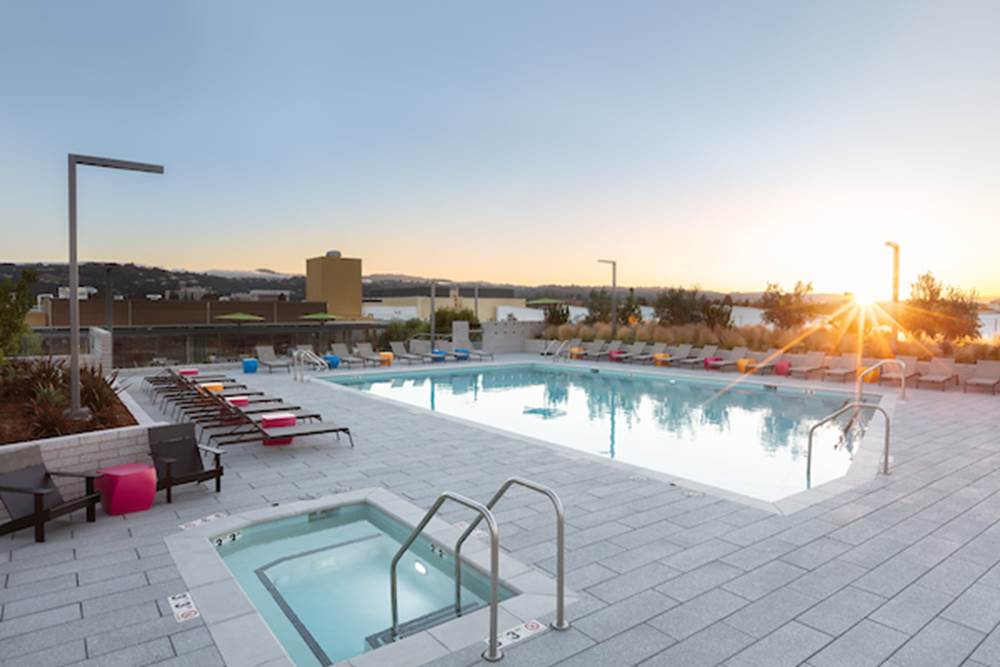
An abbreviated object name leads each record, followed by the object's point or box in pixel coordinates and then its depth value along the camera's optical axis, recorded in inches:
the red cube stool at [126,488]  207.9
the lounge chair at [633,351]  761.7
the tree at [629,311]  1028.5
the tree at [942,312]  741.3
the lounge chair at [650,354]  755.7
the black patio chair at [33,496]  181.5
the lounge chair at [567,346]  852.6
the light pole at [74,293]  264.1
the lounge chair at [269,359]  663.1
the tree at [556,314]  981.2
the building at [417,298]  1778.3
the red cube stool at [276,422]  322.0
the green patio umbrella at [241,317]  759.1
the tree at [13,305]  351.3
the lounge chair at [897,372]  561.3
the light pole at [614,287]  870.4
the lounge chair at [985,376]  514.3
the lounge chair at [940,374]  534.6
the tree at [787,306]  872.3
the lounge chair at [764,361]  652.1
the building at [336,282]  1914.4
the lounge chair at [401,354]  746.0
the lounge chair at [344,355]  705.6
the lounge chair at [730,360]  684.7
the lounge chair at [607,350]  794.8
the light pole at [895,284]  576.1
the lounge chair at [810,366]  617.9
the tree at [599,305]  1071.0
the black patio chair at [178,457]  226.1
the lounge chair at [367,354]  708.0
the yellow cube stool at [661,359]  729.6
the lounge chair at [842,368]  595.1
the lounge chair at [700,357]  719.1
